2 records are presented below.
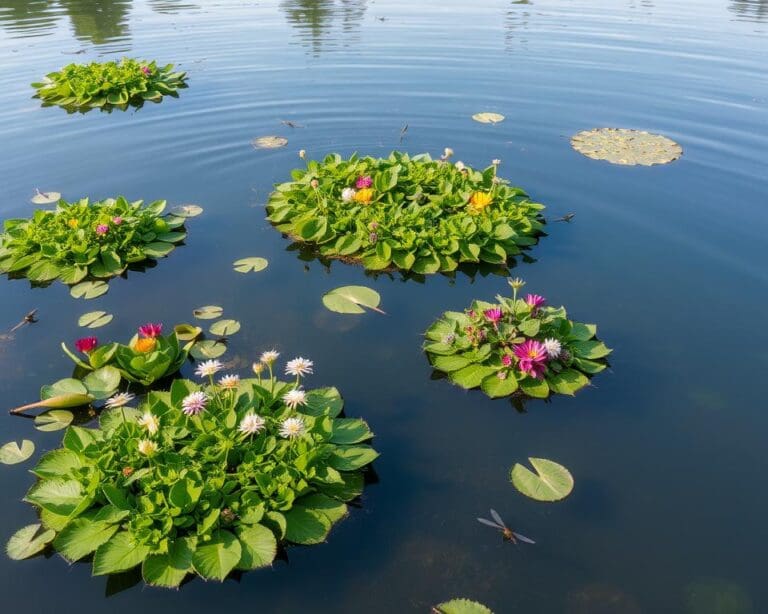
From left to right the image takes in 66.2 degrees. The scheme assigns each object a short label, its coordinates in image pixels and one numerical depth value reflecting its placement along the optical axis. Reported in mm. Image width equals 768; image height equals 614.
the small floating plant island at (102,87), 12672
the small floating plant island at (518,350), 5055
